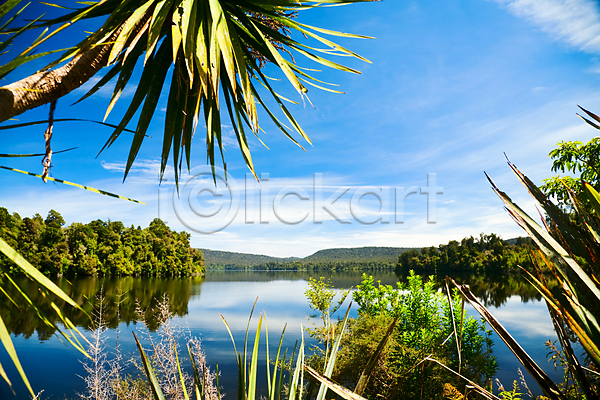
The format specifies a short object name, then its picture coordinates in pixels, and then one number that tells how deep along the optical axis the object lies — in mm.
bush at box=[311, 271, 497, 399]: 5039
